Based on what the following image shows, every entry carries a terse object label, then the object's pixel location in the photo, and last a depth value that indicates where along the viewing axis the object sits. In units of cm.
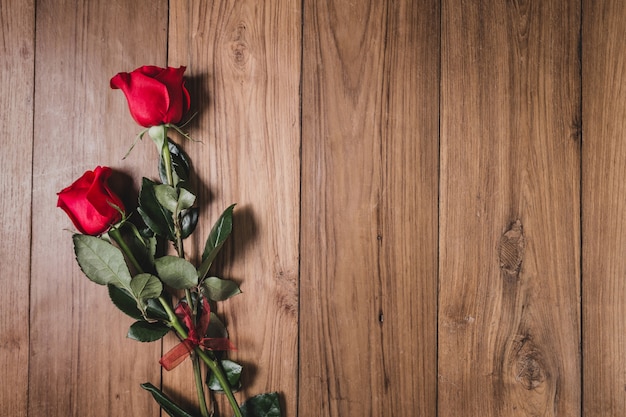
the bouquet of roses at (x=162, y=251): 60
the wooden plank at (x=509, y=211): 71
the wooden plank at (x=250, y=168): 70
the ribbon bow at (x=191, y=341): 65
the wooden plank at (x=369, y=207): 70
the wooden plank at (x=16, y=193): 68
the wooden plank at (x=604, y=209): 70
